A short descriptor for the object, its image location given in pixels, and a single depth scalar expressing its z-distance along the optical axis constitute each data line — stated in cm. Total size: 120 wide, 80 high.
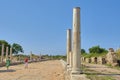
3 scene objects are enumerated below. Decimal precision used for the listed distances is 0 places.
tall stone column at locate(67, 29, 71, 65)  1027
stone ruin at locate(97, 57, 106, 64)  1103
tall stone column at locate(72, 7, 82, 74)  563
